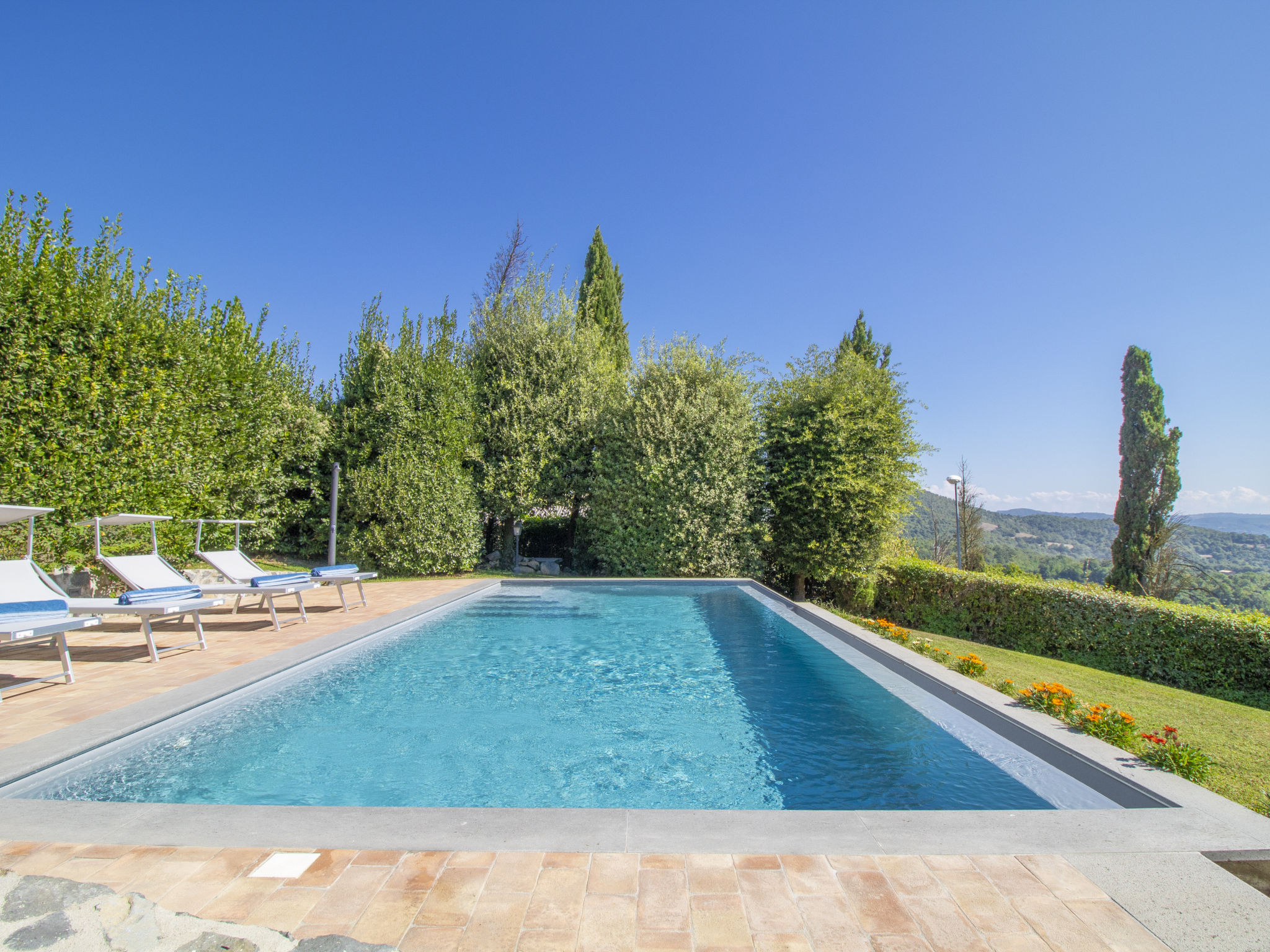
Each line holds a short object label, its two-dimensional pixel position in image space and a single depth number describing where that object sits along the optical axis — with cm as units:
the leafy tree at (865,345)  2058
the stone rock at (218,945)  164
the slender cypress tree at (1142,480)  2017
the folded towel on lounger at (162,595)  528
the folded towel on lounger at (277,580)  693
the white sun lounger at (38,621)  406
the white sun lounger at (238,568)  754
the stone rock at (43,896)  181
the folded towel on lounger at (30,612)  418
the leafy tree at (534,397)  1530
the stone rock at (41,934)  166
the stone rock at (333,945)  164
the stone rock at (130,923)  166
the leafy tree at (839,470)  1370
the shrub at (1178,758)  302
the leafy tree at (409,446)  1369
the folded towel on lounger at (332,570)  803
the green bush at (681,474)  1373
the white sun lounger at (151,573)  611
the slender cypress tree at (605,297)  2398
